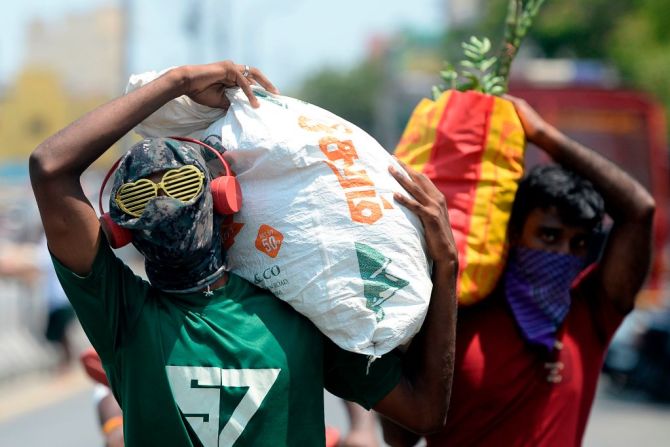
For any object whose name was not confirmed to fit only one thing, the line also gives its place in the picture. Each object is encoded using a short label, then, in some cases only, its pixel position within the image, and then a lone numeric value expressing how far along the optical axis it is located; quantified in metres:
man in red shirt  6.06
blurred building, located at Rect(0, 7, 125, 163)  55.25
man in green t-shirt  4.67
